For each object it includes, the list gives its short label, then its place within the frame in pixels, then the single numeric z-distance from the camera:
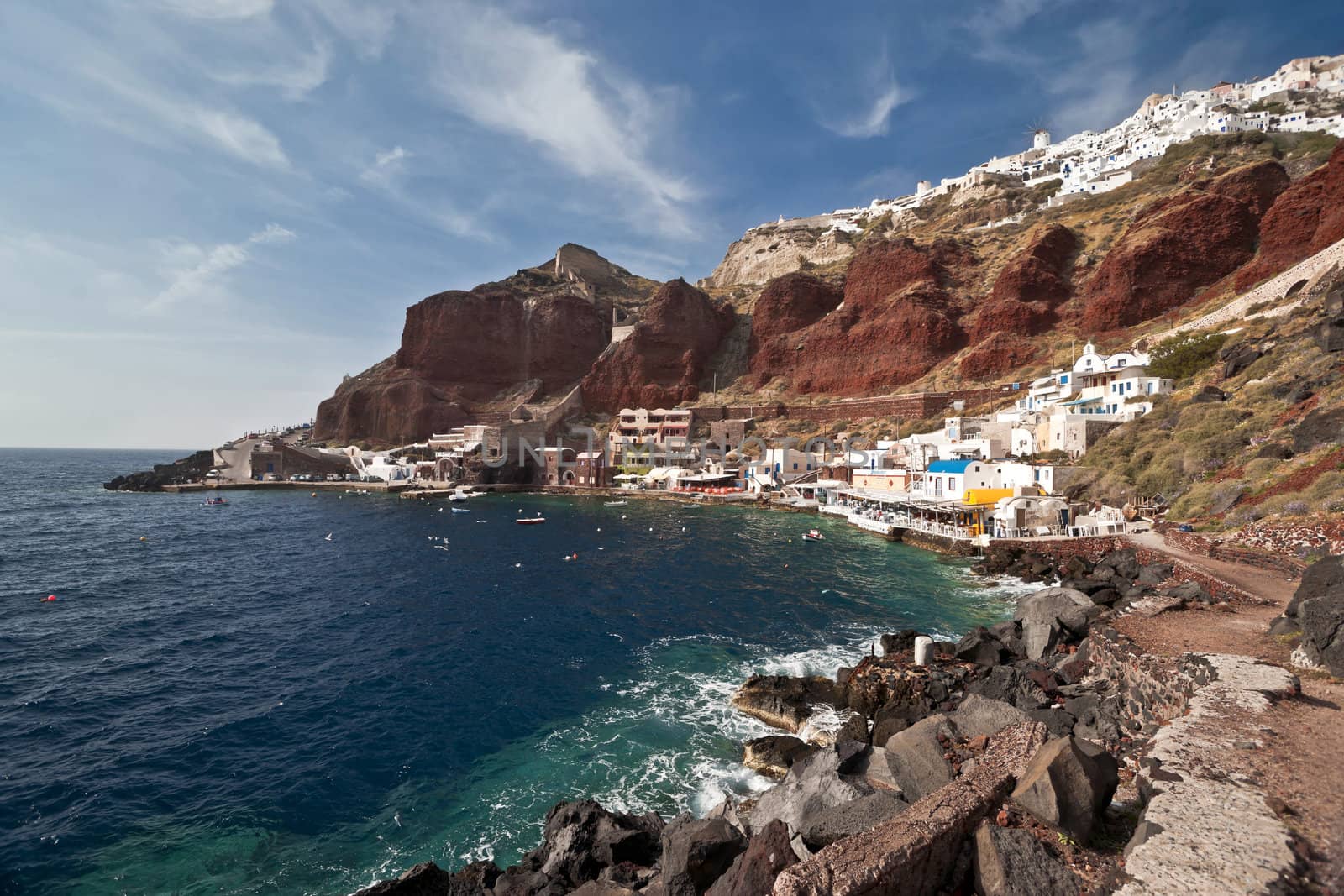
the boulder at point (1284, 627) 11.90
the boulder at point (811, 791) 8.93
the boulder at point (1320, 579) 11.34
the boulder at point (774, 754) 12.67
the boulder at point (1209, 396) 35.09
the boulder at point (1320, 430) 23.75
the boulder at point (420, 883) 9.15
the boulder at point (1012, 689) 12.44
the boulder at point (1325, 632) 9.70
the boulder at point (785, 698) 14.79
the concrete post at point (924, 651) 16.11
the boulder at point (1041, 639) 15.20
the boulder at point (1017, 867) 6.00
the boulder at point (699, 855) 7.60
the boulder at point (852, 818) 7.88
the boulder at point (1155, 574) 19.70
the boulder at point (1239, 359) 37.88
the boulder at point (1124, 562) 22.19
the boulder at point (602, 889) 7.95
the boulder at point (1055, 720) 10.72
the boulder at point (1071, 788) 6.68
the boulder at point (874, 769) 9.49
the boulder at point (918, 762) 9.14
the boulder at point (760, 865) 6.73
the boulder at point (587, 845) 9.17
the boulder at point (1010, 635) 16.33
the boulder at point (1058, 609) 15.67
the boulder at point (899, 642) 17.91
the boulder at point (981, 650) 15.70
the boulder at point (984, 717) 10.61
